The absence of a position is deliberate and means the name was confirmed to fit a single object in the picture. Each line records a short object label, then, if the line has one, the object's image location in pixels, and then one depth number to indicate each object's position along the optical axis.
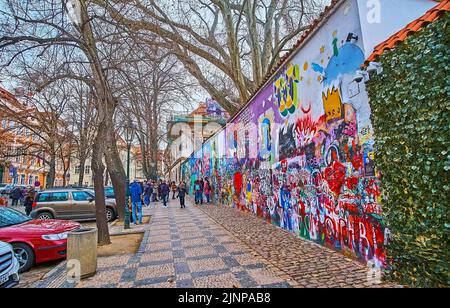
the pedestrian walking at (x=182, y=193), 16.53
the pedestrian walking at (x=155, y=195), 24.25
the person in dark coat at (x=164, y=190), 18.73
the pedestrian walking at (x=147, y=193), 20.24
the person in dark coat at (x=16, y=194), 22.92
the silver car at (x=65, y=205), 11.86
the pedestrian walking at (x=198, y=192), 18.53
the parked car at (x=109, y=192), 15.69
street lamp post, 9.87
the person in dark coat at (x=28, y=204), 16.25
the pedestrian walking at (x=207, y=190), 18.69
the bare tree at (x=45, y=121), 17.18
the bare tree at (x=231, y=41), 14.04
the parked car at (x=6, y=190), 27.45
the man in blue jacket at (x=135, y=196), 11.05
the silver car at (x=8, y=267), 4.18
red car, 5.98
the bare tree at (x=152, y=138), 24.74
